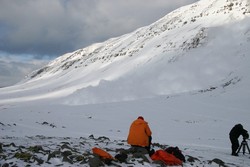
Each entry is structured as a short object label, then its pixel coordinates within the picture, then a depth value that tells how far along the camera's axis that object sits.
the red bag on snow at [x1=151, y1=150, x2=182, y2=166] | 10.11
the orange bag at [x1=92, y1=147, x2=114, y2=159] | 9.46
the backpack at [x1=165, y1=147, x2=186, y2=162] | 10.66
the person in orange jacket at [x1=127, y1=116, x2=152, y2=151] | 11.45
